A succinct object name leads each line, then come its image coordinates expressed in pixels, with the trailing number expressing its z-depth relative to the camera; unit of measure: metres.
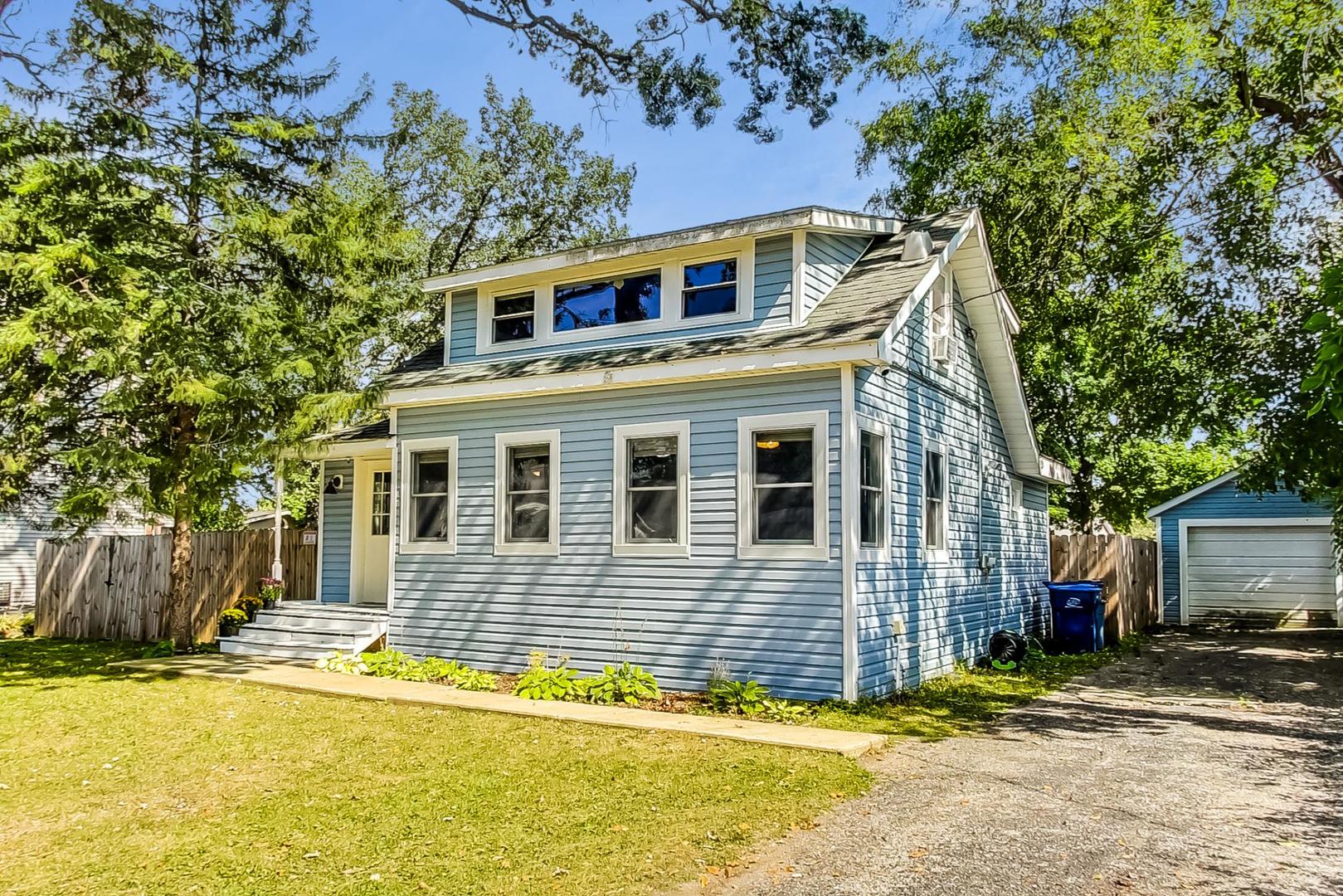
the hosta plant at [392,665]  11.13
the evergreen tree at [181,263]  10.29
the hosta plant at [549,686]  9.72
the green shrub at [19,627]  16.92
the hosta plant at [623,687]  9.54
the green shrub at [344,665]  11.38
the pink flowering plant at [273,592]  14.23
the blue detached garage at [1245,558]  19.03
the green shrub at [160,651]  13.12
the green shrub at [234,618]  14.27
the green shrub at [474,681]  10.30
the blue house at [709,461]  9.38
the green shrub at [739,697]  8.88
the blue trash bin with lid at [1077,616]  14.38
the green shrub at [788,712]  8.59
